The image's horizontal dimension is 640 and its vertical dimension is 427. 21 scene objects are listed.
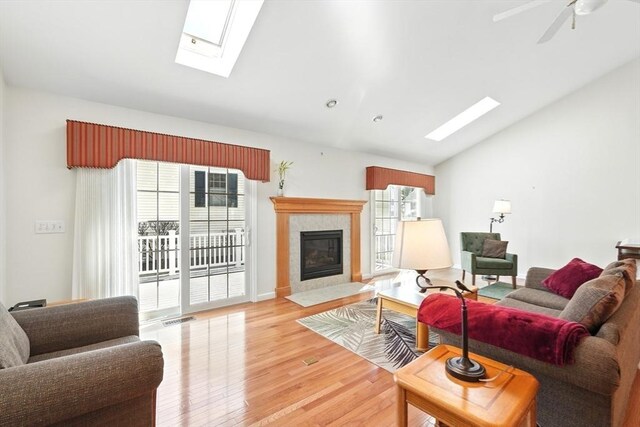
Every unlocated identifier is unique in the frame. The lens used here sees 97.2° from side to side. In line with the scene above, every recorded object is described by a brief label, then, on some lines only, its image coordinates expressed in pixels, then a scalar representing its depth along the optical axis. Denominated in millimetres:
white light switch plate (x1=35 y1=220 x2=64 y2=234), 2664
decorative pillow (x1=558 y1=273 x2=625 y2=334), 1471
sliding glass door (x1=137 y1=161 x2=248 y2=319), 3318
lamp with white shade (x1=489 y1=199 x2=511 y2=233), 5035
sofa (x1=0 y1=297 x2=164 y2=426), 970
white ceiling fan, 2004
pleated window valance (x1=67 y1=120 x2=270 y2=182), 2727
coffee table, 2531
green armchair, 4527
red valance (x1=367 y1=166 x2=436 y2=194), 5297
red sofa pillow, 2619
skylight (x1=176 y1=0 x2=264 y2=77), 2539
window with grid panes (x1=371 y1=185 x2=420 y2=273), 5648
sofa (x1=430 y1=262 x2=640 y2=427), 1240
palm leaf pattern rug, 2471
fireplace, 4488
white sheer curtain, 2770
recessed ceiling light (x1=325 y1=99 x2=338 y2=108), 3693
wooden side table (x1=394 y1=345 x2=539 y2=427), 1026
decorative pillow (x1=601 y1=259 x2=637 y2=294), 1805
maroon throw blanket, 1306
